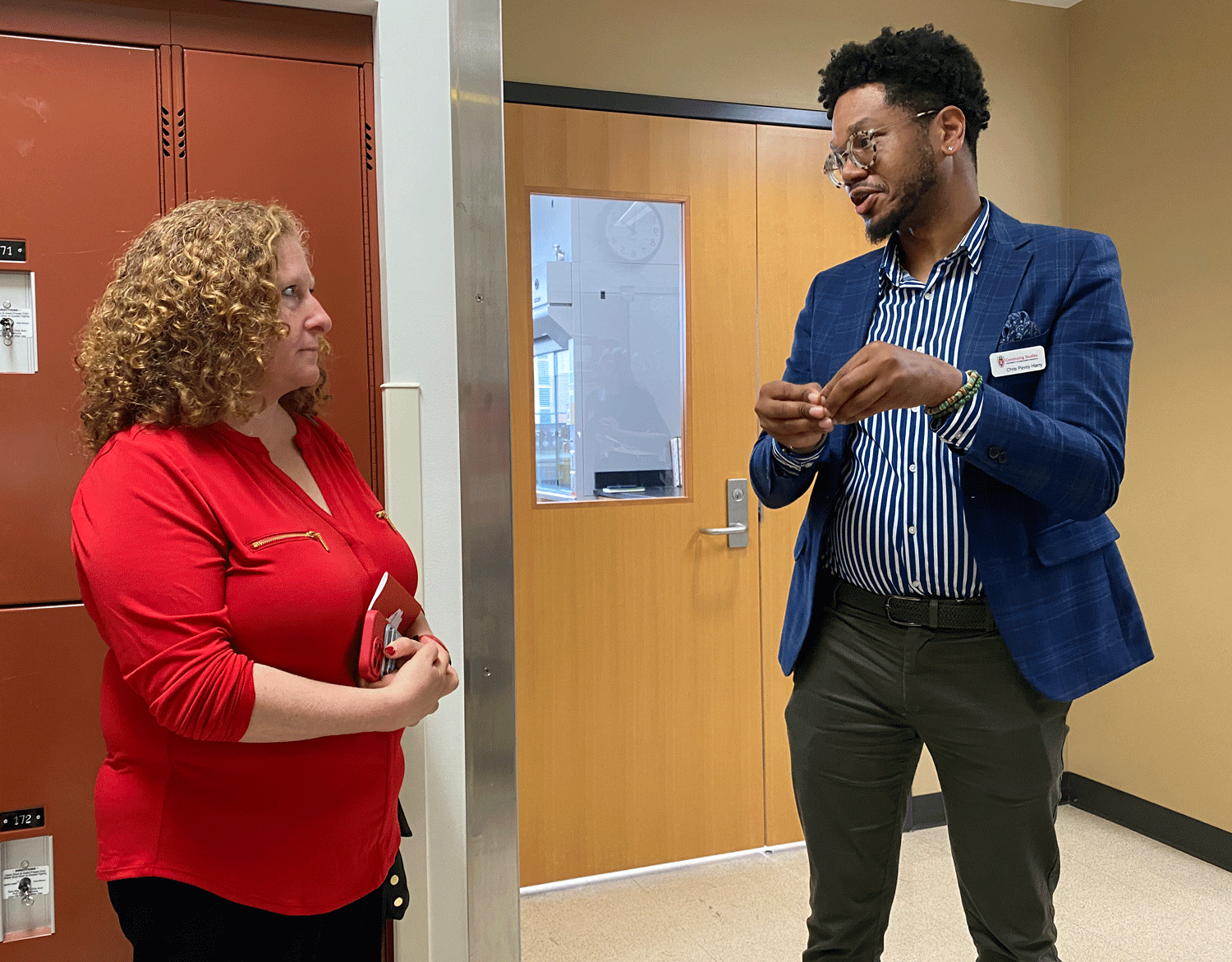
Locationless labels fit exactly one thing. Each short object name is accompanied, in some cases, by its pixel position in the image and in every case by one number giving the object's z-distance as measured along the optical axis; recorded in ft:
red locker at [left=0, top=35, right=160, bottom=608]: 5.74
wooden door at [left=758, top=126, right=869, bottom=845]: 10.29
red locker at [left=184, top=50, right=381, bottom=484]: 6.09
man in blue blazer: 4.64
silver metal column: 6.53
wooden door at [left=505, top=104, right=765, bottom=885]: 9.57
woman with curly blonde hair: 3.83
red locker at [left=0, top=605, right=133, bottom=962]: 5.81
